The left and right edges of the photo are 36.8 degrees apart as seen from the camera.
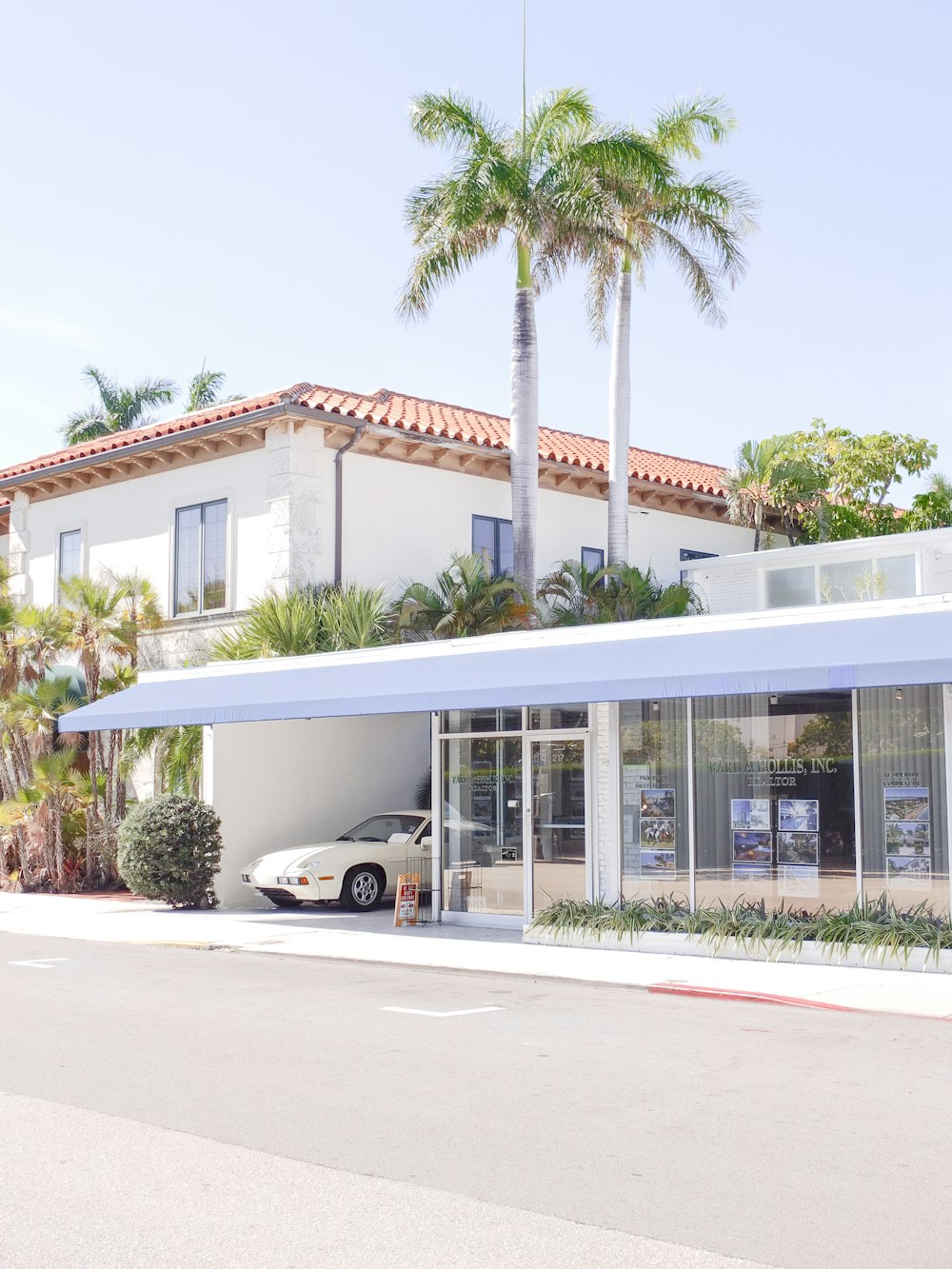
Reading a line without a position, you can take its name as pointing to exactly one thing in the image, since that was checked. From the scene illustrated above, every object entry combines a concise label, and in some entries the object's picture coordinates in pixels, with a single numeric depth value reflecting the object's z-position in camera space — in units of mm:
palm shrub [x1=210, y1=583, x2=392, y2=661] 21750
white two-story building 23547
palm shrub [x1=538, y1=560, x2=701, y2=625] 24219
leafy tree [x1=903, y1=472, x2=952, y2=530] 32281
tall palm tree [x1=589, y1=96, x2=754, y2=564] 25406
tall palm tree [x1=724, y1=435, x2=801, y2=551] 30000
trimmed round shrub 20406
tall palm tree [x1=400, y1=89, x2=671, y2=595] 22109
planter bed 13633
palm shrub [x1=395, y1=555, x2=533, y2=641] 22312
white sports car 19703
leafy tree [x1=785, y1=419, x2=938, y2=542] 31047
